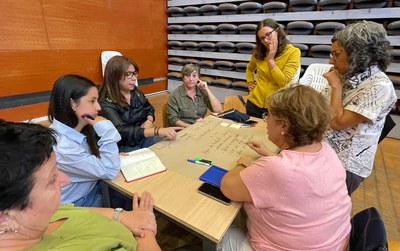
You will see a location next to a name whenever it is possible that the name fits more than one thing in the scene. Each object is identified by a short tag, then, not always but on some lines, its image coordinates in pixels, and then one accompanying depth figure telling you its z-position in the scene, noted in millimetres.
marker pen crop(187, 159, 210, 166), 1319
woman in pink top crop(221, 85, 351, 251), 847
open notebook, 1213
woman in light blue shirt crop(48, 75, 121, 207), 1149
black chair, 796
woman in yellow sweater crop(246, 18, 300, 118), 2207
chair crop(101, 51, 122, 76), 4035
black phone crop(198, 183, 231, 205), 1022
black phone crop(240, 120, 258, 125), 2047
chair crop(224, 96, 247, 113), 2785
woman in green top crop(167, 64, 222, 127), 2287
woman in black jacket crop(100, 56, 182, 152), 1854
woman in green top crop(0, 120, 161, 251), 562
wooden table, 918
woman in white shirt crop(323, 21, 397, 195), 1202
